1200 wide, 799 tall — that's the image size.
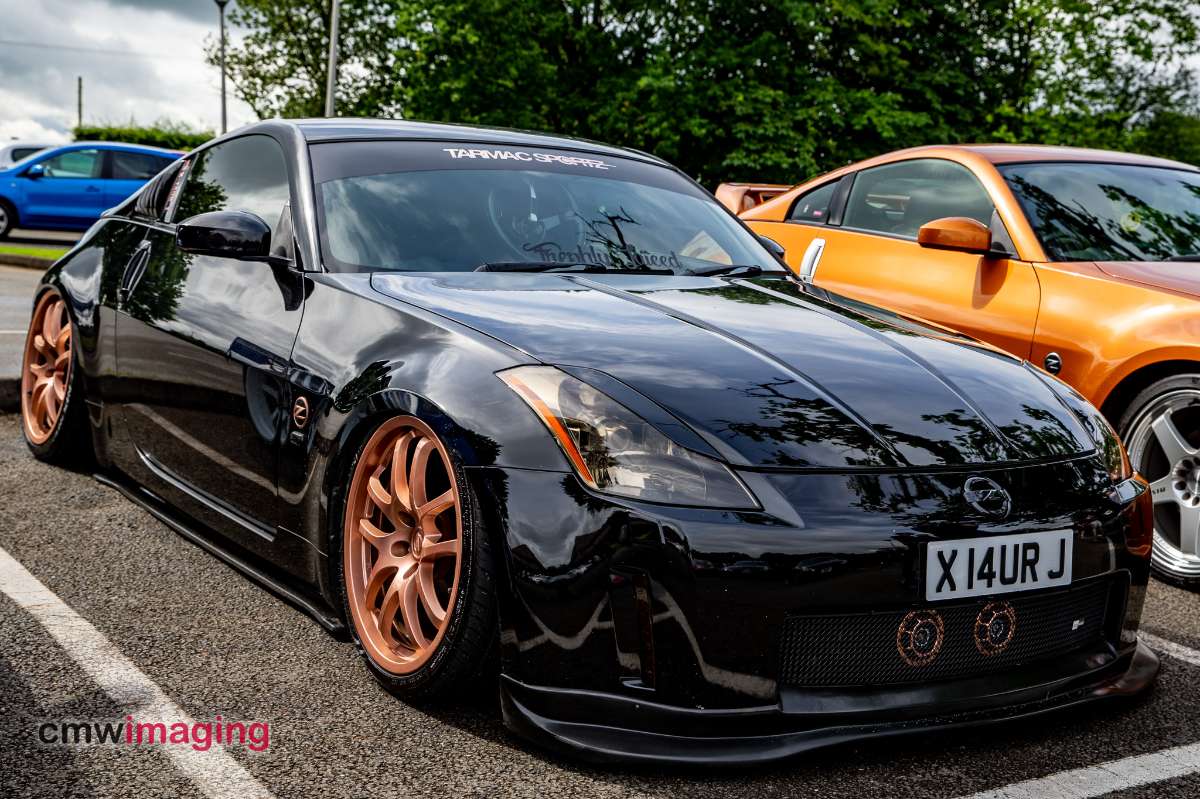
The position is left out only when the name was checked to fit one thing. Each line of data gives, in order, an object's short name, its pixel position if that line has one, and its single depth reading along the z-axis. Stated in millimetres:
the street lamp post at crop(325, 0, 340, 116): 23750
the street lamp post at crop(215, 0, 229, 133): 29266
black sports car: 2357
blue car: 19922
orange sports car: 4180
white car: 20391
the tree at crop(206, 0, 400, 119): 34906
